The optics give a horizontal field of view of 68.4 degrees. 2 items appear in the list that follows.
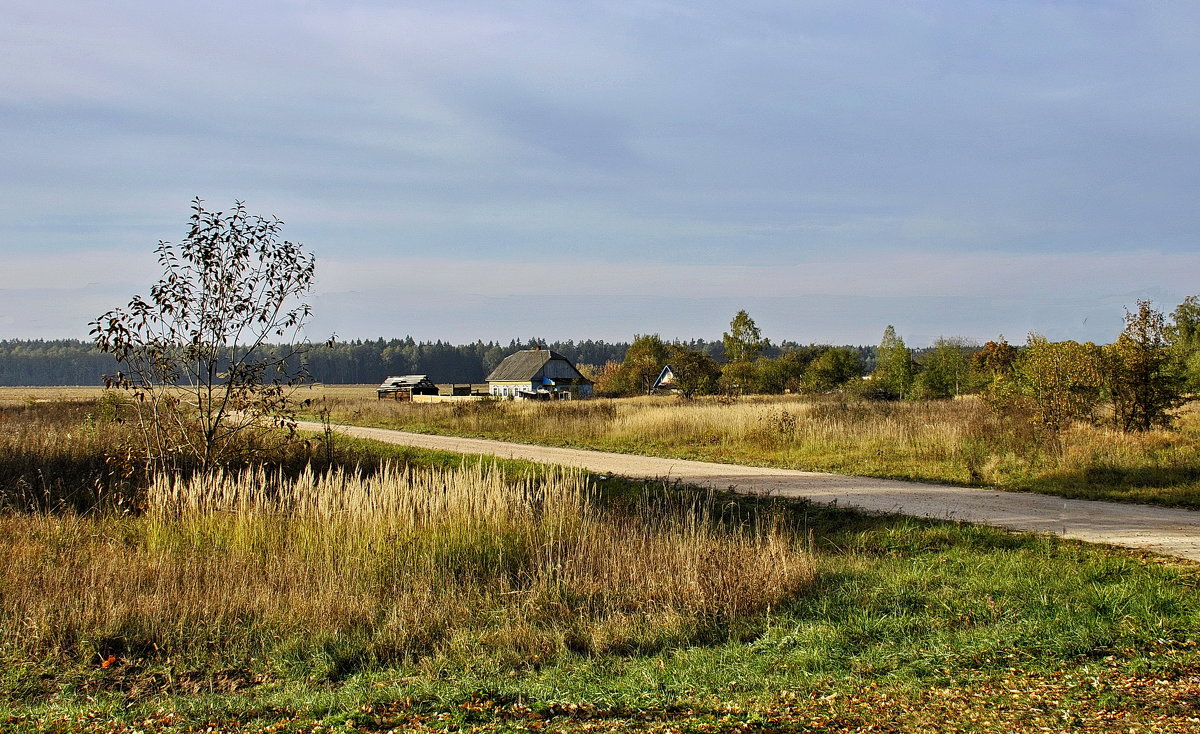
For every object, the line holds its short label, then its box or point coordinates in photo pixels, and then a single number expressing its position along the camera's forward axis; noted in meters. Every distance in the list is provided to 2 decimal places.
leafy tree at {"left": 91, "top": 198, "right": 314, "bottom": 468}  11.63
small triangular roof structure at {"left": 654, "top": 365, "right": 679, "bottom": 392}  75.06
